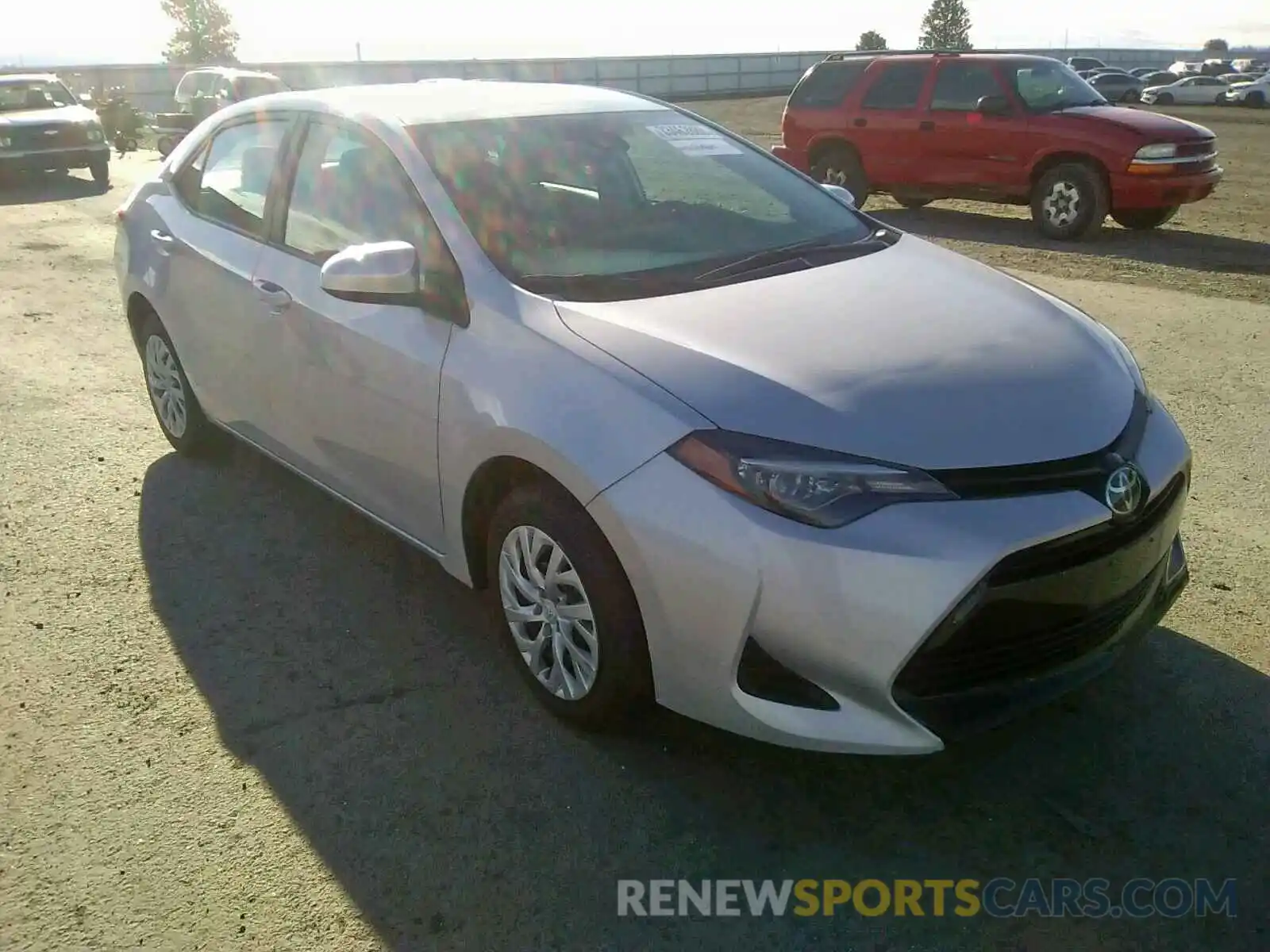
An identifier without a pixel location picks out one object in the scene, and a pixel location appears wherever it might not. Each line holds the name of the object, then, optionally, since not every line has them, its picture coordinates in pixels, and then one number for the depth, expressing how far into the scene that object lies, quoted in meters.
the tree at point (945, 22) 80.62
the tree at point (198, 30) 63.31
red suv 11.24
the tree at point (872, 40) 64.31
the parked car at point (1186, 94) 43.25
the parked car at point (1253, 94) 41.31
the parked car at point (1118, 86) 44.25
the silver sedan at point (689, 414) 2.61
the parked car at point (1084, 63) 53.44
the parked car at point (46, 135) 16.50
